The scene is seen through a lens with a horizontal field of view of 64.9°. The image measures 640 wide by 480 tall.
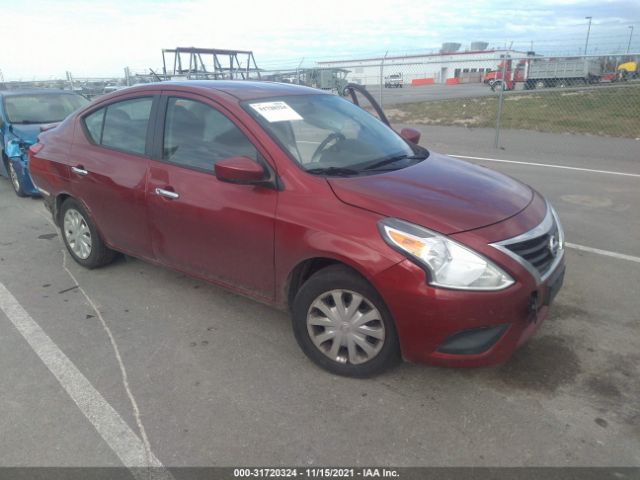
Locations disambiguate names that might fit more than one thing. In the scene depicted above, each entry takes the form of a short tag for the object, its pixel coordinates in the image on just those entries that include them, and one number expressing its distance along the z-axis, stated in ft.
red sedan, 8.36
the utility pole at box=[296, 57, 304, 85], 51.78
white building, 128.16
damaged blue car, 23.17
